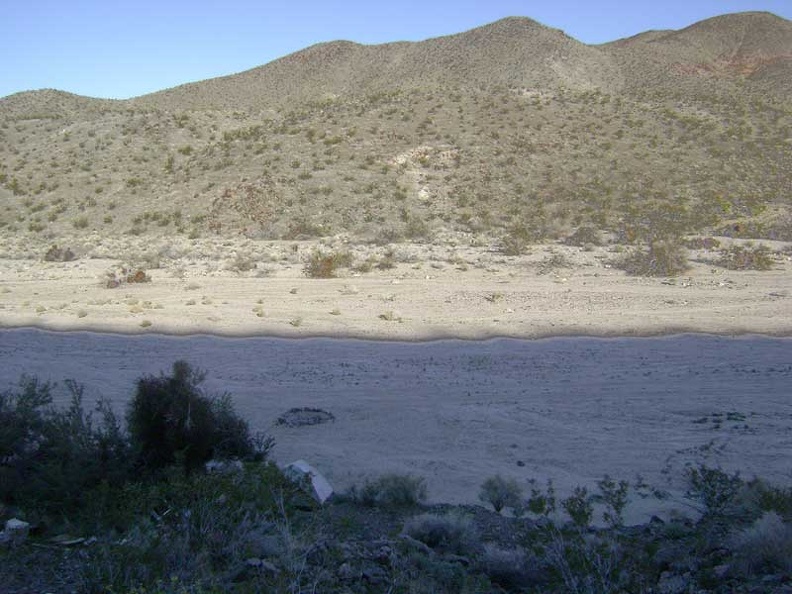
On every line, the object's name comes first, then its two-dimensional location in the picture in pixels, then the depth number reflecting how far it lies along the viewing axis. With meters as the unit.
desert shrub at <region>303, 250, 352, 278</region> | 25.72
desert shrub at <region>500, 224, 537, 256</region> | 30.02
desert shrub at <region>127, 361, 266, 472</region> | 8.59
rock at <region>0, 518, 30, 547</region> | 6.45
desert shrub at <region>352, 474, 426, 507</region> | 8.36
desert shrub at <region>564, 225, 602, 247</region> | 32.28
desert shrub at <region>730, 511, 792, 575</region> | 5.79
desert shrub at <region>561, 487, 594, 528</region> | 6.54
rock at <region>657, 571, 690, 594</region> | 5.57
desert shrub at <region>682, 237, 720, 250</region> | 29.92
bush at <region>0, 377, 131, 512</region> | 7.40
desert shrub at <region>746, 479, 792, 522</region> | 7.16
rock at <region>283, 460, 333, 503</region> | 8.27
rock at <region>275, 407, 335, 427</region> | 11.74
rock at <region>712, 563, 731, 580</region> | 5.83
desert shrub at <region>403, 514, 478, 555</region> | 6.88
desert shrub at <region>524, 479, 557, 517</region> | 7.01
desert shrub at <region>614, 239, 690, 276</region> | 24.98
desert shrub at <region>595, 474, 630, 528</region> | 7.02
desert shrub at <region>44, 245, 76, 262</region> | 31.89
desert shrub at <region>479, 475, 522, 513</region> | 8.40
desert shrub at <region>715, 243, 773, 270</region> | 25.67
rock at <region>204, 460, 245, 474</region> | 8.02
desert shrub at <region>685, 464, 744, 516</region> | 7.64
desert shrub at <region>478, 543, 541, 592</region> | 6.02
